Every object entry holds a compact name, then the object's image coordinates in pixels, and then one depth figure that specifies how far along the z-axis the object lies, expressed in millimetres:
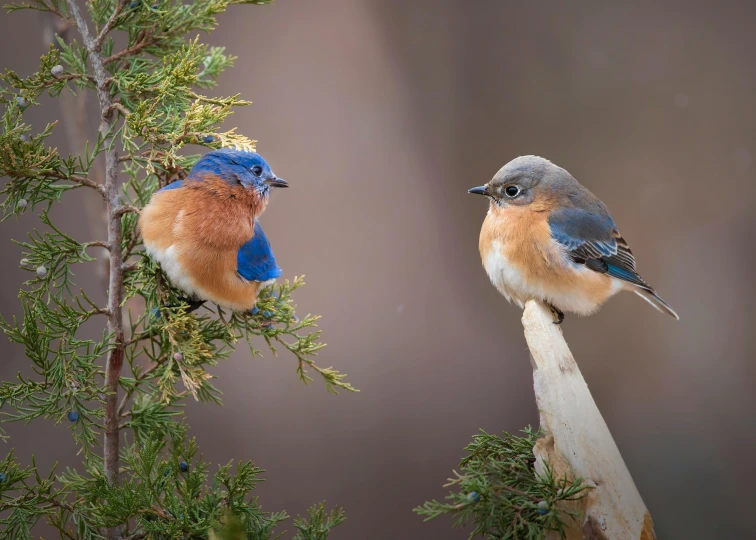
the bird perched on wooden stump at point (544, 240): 5816
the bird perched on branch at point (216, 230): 5714
